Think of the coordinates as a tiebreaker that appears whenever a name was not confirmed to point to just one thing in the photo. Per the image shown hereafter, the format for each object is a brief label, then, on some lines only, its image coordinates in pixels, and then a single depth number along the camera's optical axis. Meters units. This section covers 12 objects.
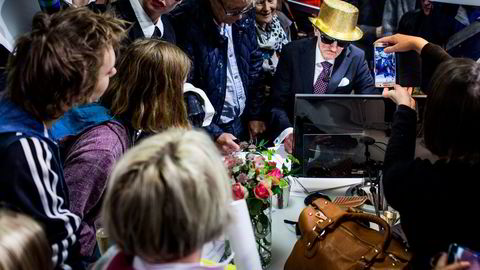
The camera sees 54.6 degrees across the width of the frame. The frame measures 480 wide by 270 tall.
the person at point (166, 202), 0.77
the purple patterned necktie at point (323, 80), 2.49
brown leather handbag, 1.23
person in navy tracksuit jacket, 1.00
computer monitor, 1.67
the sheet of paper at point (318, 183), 1.89
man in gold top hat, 2.39
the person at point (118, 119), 1.31
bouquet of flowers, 1.36
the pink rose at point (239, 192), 1.26
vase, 1.41
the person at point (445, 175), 1.02
